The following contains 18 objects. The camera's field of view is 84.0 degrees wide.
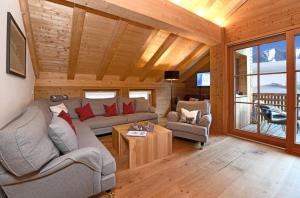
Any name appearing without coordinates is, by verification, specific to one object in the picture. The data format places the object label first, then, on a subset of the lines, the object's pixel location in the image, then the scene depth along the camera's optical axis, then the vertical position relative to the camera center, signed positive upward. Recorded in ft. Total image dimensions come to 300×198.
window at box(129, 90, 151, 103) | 19.71 +0.55
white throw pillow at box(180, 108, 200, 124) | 10.77 -1.21
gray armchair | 9.77 -1.69
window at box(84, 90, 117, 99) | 16.92 +0.39
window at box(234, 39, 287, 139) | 9.85 +0.58
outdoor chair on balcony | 9.84 -1.11
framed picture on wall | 6.07 +2.05
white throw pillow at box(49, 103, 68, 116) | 10.66 -0.70
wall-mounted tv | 19.15 +2.18
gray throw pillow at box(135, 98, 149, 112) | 15.31 -0.68
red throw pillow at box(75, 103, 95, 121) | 12.18 -1.07
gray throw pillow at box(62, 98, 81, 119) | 12.43 -0.62
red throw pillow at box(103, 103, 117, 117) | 13.46 -1.02
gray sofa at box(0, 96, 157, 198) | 3.89 -1.88
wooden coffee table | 7.65 -2.38
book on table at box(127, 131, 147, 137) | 8.11 -1.77
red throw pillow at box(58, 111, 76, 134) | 8.61 -0.94
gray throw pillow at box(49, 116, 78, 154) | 5.03 -1.20
